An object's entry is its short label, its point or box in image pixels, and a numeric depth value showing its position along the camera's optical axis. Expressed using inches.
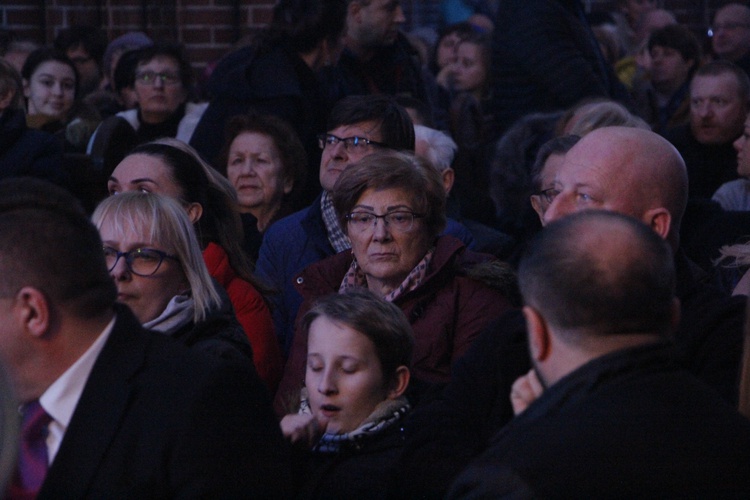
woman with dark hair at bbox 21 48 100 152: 558.9
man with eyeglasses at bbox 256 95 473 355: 363.6
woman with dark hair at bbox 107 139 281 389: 319.9
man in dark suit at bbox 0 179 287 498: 188.4
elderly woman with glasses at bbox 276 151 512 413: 296.7
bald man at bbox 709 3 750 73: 722.8
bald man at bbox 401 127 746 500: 232.5
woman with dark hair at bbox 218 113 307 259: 441.4
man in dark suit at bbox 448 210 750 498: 161.9
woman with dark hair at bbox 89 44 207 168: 532.4
